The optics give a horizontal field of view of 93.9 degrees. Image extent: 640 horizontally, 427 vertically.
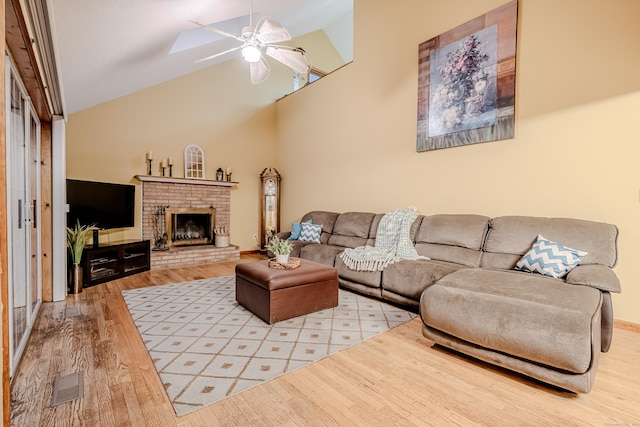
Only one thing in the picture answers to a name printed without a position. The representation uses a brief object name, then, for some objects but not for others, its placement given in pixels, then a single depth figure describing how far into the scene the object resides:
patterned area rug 1.74
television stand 3.62
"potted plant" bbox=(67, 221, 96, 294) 3.33
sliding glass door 1.79
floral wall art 3.09
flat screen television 3.78
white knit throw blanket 3.24
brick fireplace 4.87
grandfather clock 6.14
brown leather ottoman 2.53
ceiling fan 2.81
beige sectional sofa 1.58
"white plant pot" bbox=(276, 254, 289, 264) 2.78
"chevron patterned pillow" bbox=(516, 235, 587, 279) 2.35
